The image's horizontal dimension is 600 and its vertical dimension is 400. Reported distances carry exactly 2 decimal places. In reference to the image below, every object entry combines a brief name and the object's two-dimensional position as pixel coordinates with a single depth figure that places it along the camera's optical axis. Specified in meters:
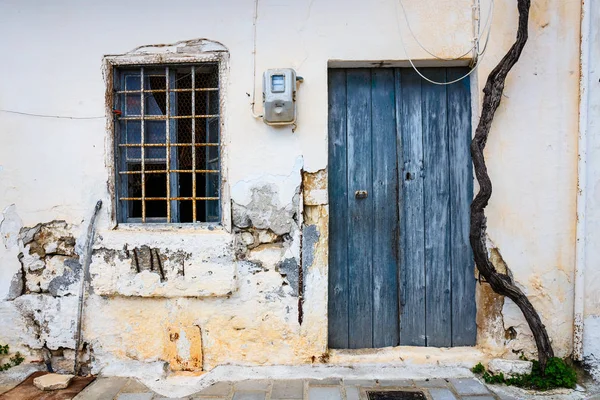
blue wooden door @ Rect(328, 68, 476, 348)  3.19
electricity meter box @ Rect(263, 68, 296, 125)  2.89
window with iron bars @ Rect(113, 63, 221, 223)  3.16
